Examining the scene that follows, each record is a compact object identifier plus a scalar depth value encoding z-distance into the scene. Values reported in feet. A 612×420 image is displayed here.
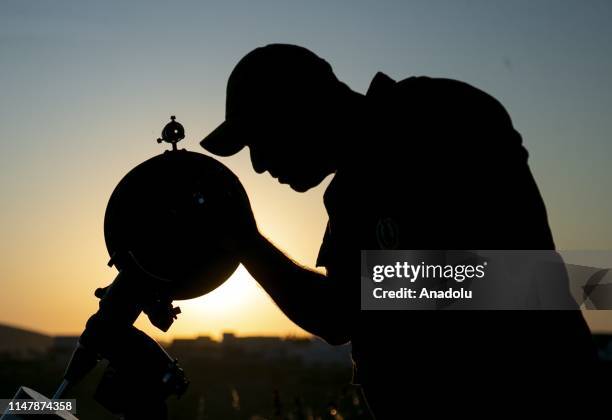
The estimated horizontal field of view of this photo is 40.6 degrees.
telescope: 10.52
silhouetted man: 8.39
